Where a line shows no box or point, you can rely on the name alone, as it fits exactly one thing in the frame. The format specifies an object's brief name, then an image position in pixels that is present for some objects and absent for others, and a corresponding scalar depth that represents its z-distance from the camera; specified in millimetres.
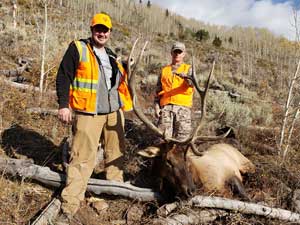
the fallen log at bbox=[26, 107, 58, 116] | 4570
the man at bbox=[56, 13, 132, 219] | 2768
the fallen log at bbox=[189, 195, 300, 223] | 2654
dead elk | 2952
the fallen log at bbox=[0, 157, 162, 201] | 2942
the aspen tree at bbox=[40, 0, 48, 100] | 5404
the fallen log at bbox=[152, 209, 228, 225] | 2588
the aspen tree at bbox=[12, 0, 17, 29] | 9297
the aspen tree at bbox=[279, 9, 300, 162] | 4198
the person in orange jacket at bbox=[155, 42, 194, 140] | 3750
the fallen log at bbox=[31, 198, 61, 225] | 2392
